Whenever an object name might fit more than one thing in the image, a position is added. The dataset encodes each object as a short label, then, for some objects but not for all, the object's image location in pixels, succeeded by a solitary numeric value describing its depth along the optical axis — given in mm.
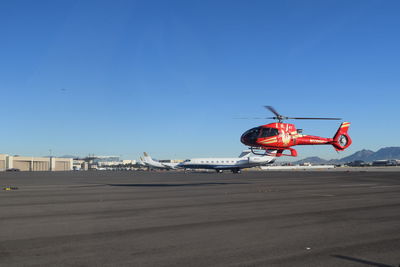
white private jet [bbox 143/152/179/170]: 126644
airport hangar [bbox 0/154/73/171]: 155000
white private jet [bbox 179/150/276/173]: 99312
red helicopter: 31547
